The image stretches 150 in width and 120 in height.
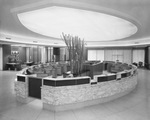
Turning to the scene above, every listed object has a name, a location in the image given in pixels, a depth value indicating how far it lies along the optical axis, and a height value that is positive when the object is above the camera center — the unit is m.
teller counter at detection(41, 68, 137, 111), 3.22 -1.15
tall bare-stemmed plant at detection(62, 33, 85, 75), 4.62 +0.13
